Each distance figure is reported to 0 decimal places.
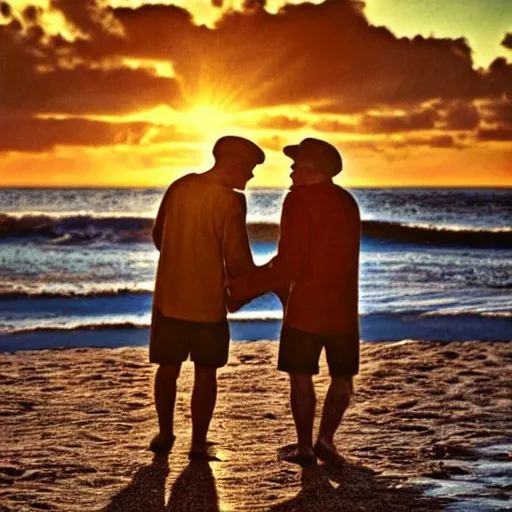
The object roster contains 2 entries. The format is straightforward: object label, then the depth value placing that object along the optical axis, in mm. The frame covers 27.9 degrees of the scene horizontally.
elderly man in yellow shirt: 5742
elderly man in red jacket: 5551
